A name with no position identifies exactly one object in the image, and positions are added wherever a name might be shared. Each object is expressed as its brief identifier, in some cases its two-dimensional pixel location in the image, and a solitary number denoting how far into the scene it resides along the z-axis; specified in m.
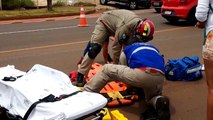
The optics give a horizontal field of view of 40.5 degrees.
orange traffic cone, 10.96
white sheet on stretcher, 2.53
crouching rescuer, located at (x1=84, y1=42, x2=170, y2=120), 3.48
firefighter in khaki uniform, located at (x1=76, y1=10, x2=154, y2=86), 4.38
